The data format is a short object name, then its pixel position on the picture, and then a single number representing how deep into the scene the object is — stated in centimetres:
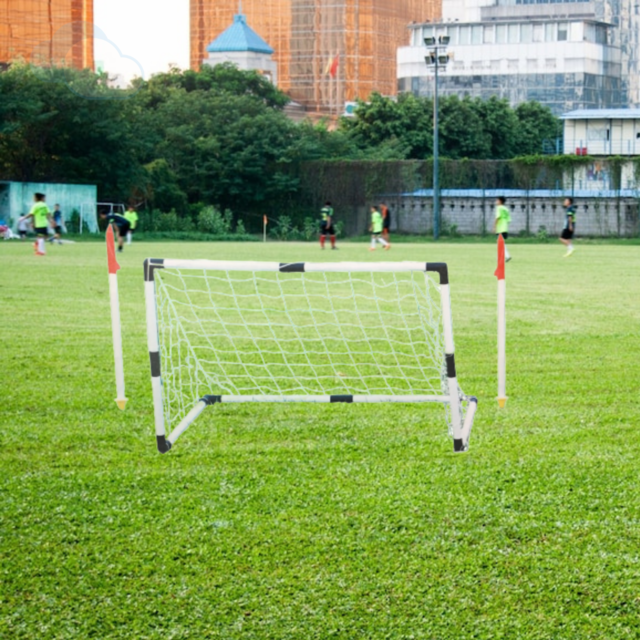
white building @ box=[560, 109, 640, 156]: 7325
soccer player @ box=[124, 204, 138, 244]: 4178
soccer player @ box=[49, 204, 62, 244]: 5028
